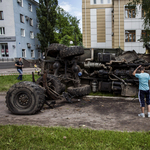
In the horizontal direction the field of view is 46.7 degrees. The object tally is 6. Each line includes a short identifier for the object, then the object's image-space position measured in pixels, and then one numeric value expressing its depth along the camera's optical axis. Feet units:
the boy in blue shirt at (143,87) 16.85
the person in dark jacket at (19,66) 42.28
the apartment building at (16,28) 93.30
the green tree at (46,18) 109.40
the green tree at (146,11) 34.17
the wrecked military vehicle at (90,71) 23.75
